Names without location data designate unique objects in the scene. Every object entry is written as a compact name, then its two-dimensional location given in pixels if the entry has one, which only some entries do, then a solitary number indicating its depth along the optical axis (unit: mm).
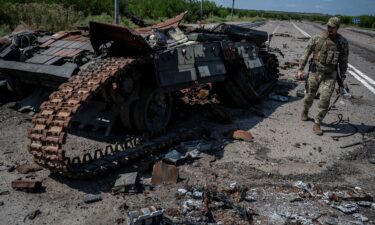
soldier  7645
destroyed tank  5195
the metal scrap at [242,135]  7168
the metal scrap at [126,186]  5066
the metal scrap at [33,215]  4441
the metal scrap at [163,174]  5391
